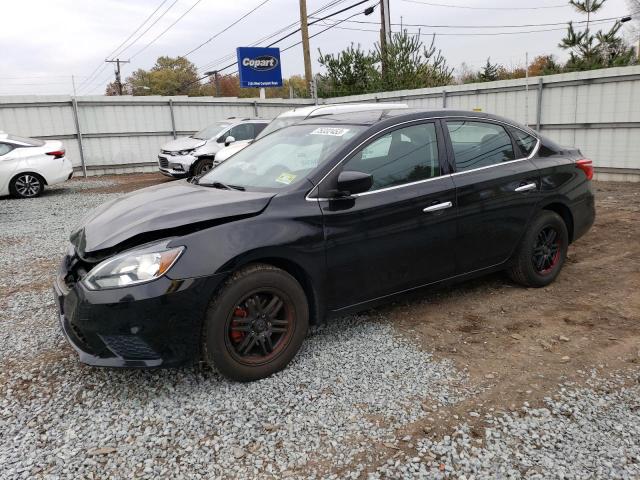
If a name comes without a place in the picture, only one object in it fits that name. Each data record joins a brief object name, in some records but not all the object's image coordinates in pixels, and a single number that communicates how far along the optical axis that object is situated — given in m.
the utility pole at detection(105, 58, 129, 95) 52.95
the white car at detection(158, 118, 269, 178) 12.87
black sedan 2.75
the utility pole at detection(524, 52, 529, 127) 11.72
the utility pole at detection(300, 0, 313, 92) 21.34
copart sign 21.52
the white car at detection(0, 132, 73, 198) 11.05
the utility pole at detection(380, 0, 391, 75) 22.45
